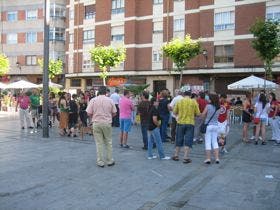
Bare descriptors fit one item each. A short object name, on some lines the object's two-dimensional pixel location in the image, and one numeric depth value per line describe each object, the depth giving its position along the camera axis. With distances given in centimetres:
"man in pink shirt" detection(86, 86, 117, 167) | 920
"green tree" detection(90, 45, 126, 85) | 3575
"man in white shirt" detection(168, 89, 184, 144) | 1299
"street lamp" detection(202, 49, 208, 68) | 3402
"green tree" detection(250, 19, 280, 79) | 2328
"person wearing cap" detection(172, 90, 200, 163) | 975
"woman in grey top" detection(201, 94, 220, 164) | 976
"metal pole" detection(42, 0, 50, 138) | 1429
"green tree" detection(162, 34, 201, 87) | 3066
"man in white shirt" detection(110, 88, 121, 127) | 1881
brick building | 3278
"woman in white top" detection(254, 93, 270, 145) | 1347
